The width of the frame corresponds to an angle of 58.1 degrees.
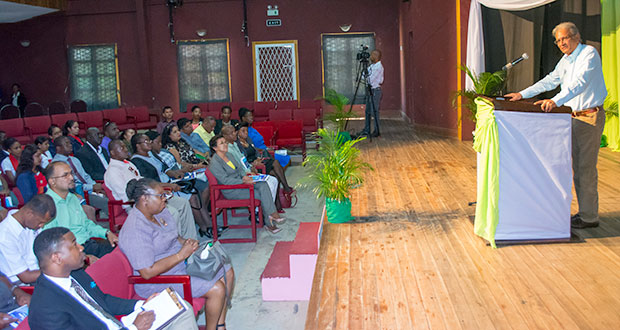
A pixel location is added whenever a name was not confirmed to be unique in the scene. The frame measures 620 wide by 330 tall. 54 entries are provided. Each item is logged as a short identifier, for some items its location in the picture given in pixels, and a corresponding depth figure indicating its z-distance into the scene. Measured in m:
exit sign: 15.91
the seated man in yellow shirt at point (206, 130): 8.16
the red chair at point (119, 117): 12.94
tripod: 10.27
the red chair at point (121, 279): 3.03
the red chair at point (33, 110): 14.60
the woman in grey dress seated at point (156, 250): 3.37
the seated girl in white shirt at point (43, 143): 6.58
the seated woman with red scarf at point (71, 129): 8.10
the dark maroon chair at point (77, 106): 15.32
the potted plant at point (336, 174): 4.79
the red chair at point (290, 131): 9.51
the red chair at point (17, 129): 10.72
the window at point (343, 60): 15.85
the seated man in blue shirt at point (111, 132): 7.36
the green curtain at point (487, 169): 3.72
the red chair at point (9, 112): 13.91
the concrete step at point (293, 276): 4.20
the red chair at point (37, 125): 11.16
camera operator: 10.37
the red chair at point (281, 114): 10.95
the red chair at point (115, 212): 5.09
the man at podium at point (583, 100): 3.89
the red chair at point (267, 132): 8.94
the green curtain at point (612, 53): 7.20
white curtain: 8.39
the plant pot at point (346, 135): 9.53
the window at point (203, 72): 16.27
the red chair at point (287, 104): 13.81
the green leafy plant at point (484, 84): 5.46
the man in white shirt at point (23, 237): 3.46
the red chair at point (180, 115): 11.89
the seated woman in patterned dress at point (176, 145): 6.88
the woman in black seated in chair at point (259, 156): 7.04
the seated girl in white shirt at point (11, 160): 6.38
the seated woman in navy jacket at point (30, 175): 5.38
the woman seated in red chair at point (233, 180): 5.73
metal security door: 16.06
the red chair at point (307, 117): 10.80
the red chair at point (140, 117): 13.38
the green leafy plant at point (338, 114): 10.17
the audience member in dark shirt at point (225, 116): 9.98
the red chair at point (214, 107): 14.08
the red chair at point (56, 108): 15.41
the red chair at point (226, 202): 5.59
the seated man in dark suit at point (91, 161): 6.33
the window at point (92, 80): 16.62
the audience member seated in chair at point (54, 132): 7.98
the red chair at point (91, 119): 12.31
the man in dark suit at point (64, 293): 2.51
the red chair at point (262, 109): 13.22
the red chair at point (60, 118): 11.66
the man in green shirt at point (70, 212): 4.17
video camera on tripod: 10.36
